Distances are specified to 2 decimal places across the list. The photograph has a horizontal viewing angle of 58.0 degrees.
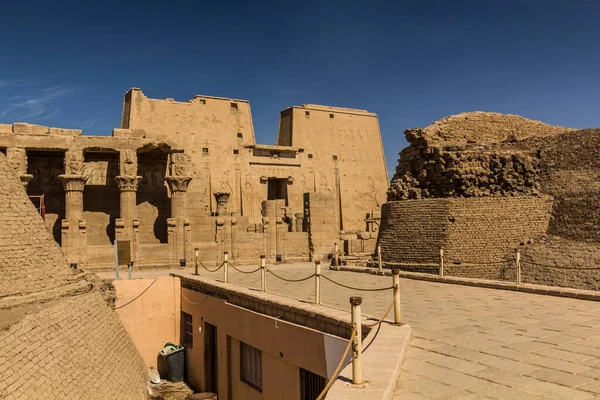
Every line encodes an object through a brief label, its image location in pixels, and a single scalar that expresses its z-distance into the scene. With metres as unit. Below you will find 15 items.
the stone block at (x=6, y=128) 22.08
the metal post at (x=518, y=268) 10.78
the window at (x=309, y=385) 8.81
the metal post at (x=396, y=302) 7.06
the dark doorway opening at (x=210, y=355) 13.88
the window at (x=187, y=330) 15.66
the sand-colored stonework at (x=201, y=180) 21.47
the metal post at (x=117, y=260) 16.20
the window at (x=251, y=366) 11.14
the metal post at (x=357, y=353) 4.82
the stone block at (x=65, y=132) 23.07
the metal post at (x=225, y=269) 13.70
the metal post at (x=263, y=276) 11.10
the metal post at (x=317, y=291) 9.20
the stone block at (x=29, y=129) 21.98
